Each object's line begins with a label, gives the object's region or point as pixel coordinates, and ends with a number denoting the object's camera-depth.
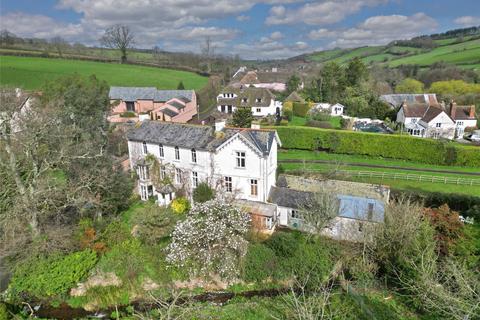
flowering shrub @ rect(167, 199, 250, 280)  21.12
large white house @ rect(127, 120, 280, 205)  28.00
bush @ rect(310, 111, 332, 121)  60.21
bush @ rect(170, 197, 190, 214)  29.32
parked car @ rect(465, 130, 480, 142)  49.34
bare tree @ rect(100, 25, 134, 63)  111.12
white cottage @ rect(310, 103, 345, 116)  66.94
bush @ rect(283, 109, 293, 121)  60.94
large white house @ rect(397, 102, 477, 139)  53.00
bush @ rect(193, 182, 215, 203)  28.27
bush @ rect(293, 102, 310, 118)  65.75
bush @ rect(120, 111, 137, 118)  62.44
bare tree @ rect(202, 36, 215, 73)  134.00
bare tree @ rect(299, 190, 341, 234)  24.42
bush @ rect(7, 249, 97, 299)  20.17
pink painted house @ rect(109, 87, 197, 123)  64.44
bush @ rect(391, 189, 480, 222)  26.42
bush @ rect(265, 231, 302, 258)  22.03
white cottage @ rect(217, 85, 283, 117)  66.56
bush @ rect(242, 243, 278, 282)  21.83
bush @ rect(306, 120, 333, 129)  53.99
